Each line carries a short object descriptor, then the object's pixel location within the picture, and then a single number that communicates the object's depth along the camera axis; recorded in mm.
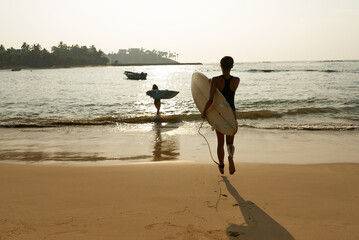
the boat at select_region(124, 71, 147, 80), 59125
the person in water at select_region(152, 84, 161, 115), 15458
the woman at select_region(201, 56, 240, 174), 4914
